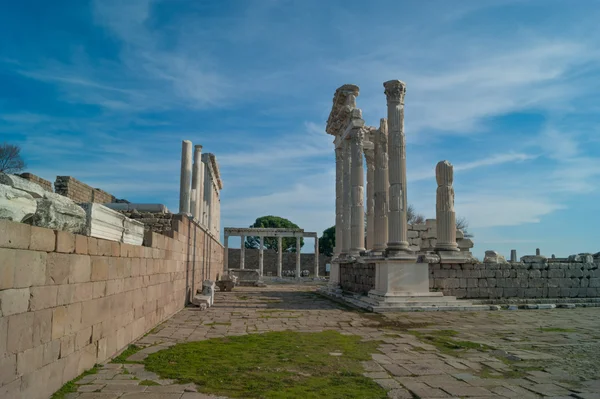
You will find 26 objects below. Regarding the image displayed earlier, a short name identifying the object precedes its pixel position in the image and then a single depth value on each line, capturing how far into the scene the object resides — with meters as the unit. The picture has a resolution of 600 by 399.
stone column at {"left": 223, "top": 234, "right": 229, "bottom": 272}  41.25
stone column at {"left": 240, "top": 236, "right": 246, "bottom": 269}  42.03
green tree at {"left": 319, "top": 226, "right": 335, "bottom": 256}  62.36
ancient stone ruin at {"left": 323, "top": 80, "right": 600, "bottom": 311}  14.78
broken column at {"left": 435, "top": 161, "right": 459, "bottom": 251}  16.08
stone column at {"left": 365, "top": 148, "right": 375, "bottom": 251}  21.29
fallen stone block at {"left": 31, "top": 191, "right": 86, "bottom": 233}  4.97
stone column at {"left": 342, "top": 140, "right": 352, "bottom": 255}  21.83
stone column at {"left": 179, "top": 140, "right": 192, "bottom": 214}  17.12
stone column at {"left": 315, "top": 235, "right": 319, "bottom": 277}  42.61
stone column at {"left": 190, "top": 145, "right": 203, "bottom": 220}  20.38
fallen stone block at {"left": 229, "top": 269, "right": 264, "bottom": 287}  29.23
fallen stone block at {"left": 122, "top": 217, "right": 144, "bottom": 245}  7.83
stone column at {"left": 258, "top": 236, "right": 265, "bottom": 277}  41.25
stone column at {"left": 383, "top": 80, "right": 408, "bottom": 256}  15.84
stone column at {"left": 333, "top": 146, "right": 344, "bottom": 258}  23.08
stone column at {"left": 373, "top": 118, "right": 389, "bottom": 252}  18.14
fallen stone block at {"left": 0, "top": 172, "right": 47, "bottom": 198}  4.61
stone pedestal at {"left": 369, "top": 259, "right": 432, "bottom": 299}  14.64
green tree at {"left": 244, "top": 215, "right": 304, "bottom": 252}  66.38
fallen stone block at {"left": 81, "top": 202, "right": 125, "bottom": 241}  6.15
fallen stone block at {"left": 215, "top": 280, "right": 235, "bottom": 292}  22.69
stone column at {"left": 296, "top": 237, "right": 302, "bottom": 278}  41.62
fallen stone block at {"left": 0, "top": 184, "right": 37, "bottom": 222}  4.30
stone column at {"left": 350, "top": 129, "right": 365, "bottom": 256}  20.30
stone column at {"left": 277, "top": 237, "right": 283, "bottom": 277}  41.84
